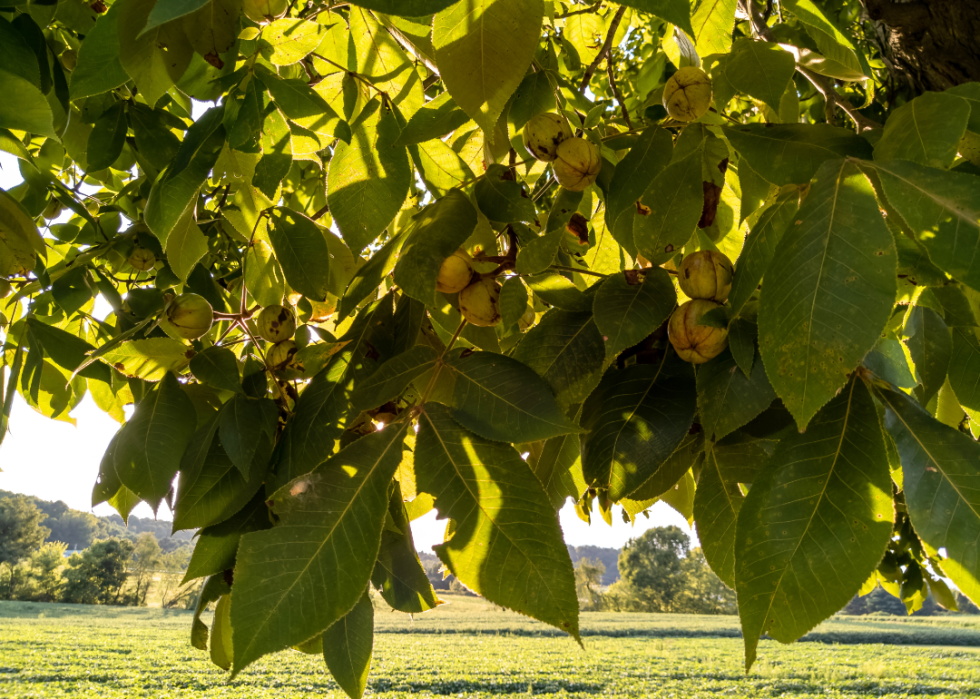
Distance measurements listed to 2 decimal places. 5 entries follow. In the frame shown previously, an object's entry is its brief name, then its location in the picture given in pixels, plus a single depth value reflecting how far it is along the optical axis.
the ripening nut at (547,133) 0.71
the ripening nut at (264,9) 0.76
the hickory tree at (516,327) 0.42
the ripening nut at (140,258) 1.76
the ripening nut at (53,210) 1.93
